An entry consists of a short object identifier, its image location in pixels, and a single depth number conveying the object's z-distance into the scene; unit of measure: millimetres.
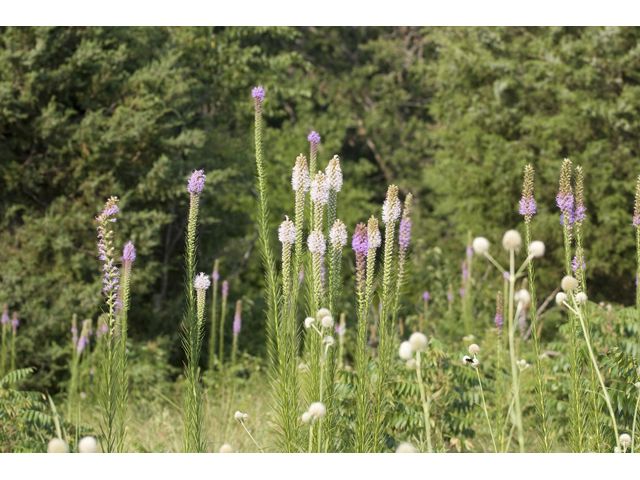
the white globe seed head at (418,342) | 2551
